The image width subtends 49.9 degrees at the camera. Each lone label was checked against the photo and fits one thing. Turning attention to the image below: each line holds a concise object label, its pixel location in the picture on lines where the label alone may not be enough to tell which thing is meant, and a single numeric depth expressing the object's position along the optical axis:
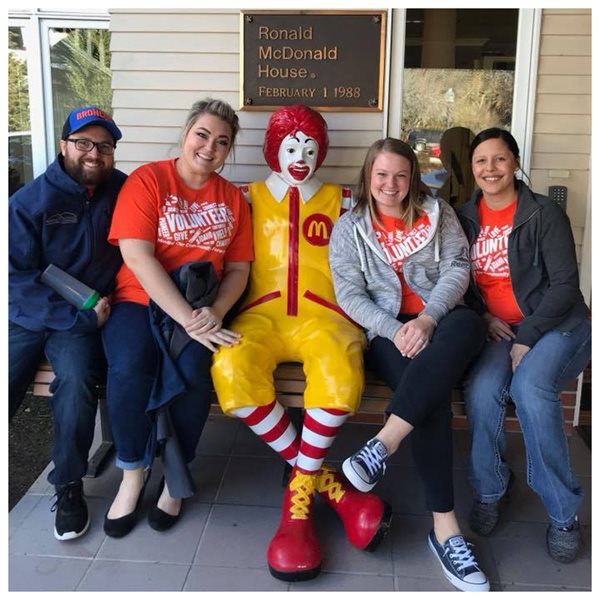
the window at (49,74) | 3.68
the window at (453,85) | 3.31
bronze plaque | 3.27
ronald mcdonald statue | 2.46
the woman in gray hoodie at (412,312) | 2.33
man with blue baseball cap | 2.56
